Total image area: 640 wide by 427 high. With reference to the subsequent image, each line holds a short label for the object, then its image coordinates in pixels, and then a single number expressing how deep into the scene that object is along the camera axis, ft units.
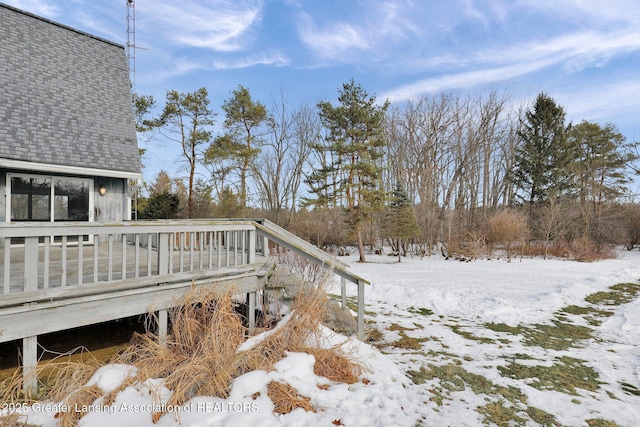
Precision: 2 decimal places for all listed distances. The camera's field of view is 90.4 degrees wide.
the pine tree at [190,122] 63.00
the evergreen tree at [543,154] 70.90
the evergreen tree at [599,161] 71.61
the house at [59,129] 22.33
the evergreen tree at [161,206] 59.36
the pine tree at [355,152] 46.21
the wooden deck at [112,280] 9.52
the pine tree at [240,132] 62.28
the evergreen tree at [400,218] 49.37
